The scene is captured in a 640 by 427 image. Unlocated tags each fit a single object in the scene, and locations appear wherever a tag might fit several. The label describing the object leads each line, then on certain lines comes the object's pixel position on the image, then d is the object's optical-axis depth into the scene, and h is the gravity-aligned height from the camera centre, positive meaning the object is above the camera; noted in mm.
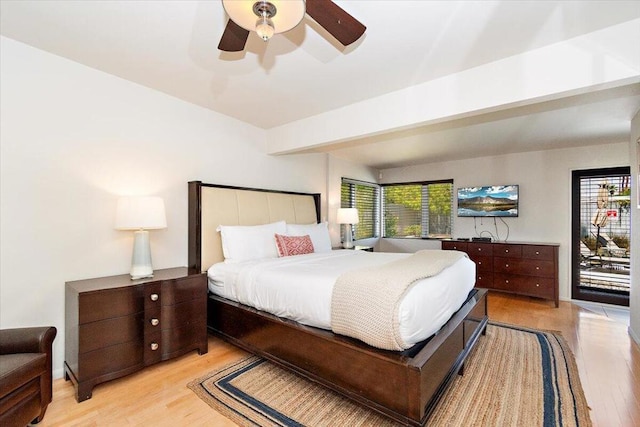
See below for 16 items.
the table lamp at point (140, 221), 2354 -60
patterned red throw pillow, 3285 -351
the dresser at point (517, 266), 4227 -772
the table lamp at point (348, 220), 4797 -91
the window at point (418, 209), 5730 +114
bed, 1621 -883
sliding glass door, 4172 -285
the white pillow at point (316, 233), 3693 -240
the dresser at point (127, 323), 2033 -835
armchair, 1514 -866
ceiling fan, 1272 +898
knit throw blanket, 1637 -518
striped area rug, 1809 -1237
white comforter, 1754 -550
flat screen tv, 4875 +241
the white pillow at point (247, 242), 3047 -299
